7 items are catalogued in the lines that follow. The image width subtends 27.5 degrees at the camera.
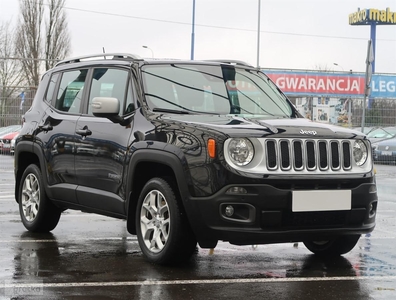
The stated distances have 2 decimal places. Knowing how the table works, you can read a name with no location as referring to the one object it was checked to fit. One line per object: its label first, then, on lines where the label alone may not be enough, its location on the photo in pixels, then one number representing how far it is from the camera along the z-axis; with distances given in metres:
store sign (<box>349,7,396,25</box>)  73.00
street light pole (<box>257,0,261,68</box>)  45.31
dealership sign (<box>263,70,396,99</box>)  35.19
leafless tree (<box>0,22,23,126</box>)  47.78
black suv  6.23
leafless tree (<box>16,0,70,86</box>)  50.62
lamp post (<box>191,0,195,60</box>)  45.05
